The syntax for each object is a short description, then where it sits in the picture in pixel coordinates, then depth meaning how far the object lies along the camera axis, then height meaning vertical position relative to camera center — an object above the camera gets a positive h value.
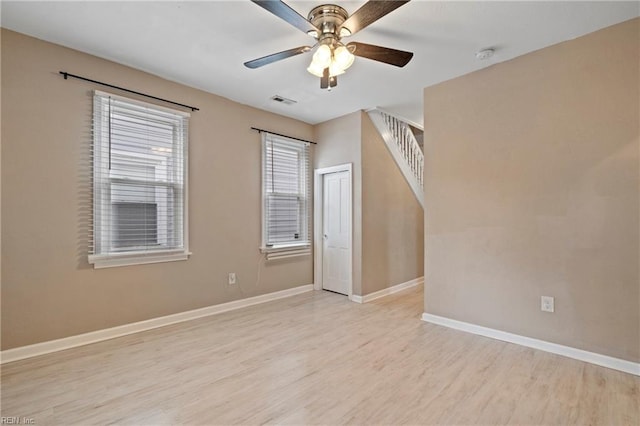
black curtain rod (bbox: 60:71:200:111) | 2.74 +1.28
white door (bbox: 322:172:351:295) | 4.52 -0.24
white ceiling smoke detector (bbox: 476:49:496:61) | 2.76 +1.49
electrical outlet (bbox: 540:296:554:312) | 2.68 -0.77
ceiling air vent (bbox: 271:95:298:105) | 3.86 +1.51
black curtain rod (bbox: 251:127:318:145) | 4.19 +1.20
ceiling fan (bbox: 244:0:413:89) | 2.10 +1.21
